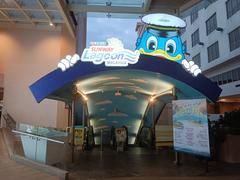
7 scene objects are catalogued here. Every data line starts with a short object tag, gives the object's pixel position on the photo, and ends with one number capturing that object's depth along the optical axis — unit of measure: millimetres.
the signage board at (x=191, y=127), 5599
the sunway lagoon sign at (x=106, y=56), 5998
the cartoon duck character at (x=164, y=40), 7230
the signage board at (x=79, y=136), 9181
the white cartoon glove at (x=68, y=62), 5915
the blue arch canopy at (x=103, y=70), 5986
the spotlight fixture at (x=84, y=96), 9121
